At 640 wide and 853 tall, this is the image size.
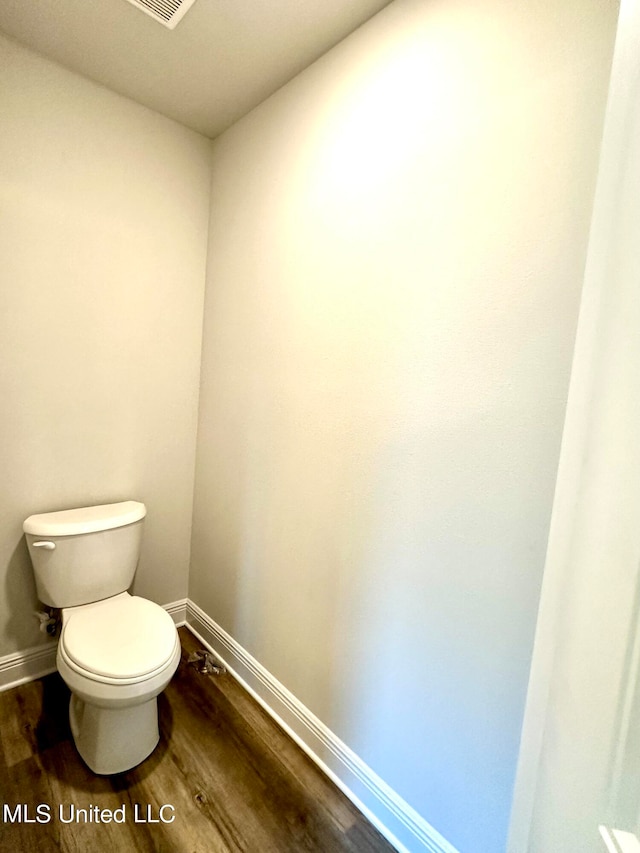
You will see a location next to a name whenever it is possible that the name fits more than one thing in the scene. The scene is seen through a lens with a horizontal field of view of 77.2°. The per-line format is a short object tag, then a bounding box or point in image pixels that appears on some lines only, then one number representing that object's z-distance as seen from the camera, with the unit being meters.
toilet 1.22
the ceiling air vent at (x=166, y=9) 1.18
